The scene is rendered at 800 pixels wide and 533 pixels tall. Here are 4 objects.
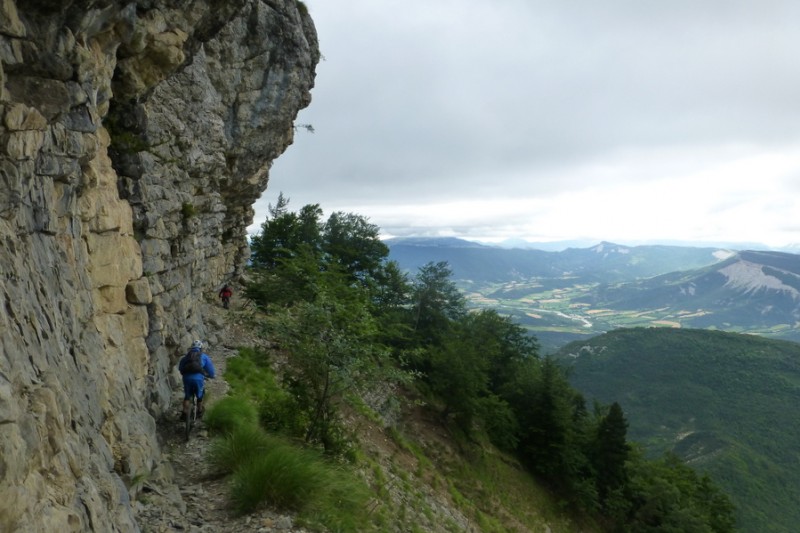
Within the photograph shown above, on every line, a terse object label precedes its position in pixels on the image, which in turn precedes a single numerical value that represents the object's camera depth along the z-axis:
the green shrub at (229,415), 11.06
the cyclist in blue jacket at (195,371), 10.80
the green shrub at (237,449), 9.12
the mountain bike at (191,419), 10.64
